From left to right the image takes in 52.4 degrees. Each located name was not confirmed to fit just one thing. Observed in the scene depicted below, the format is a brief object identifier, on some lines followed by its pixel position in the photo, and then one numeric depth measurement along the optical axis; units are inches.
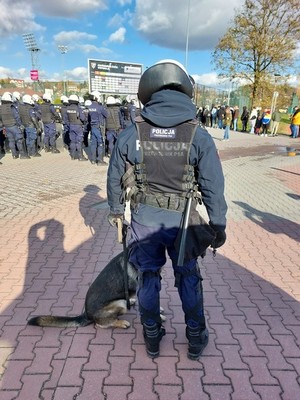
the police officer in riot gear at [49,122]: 418.6
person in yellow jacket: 641.9
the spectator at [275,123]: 754.2
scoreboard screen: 550.3
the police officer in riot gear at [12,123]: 369.6
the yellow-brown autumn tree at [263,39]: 851.4
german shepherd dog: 97.2
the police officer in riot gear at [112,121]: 369.7
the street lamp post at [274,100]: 812.2
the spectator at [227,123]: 649.4
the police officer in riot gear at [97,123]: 360.2
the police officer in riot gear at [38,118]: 423.5
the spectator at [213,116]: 898.7
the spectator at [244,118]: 832.3
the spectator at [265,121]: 745.1
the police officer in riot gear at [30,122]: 397.4
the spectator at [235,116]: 823.7
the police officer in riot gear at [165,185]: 74.7
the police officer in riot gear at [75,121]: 375.2
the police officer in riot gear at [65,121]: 395.9
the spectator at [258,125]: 783.7
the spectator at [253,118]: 789.2
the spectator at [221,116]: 820.0
